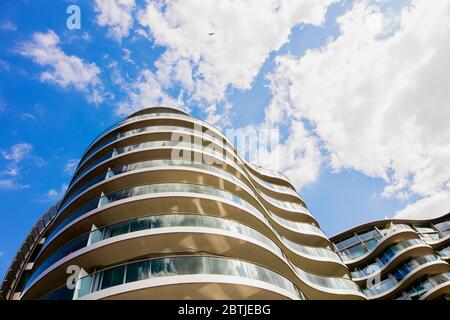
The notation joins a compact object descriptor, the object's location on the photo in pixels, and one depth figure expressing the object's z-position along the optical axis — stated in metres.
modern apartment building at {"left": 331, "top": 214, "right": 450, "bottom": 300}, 25.75
